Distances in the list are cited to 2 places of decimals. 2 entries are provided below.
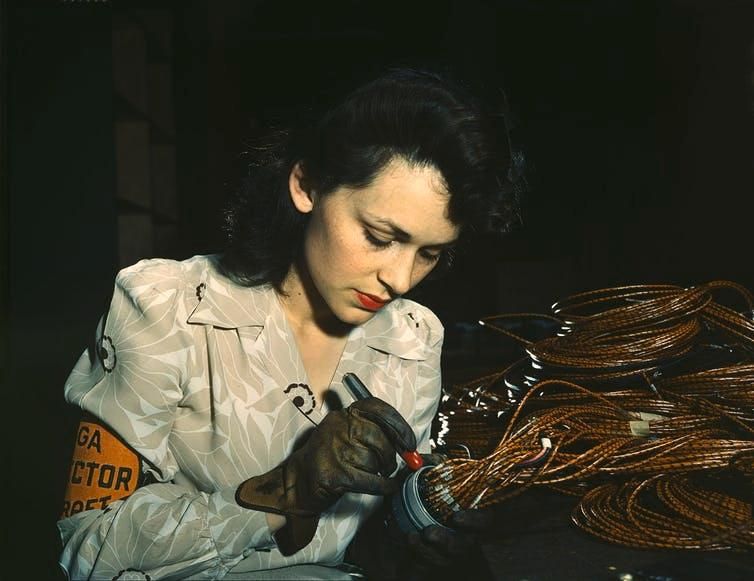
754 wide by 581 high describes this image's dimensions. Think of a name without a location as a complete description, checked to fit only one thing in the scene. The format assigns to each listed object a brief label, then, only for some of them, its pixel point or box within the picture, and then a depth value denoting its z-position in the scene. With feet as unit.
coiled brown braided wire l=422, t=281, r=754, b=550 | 4.55
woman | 3.97
